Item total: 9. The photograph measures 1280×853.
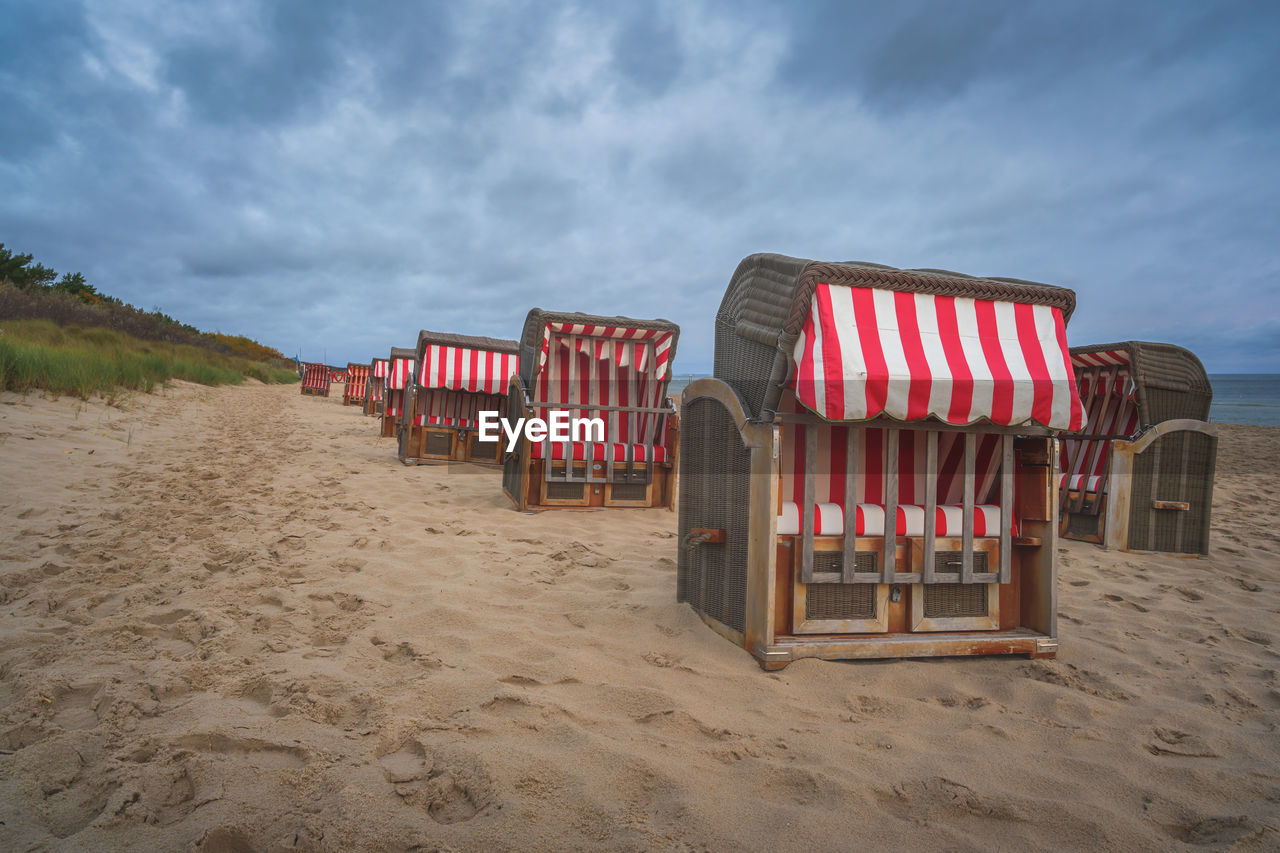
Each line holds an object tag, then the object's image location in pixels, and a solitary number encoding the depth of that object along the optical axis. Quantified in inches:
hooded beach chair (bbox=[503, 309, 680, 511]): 277.0
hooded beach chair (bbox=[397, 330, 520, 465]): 404.5
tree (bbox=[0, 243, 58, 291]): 971.3
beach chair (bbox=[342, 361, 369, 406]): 1056.2
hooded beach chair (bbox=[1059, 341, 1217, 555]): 232.7
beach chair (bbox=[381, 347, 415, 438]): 557.3
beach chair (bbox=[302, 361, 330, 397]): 1213.1
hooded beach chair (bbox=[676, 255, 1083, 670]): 112.1
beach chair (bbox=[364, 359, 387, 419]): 774.5
